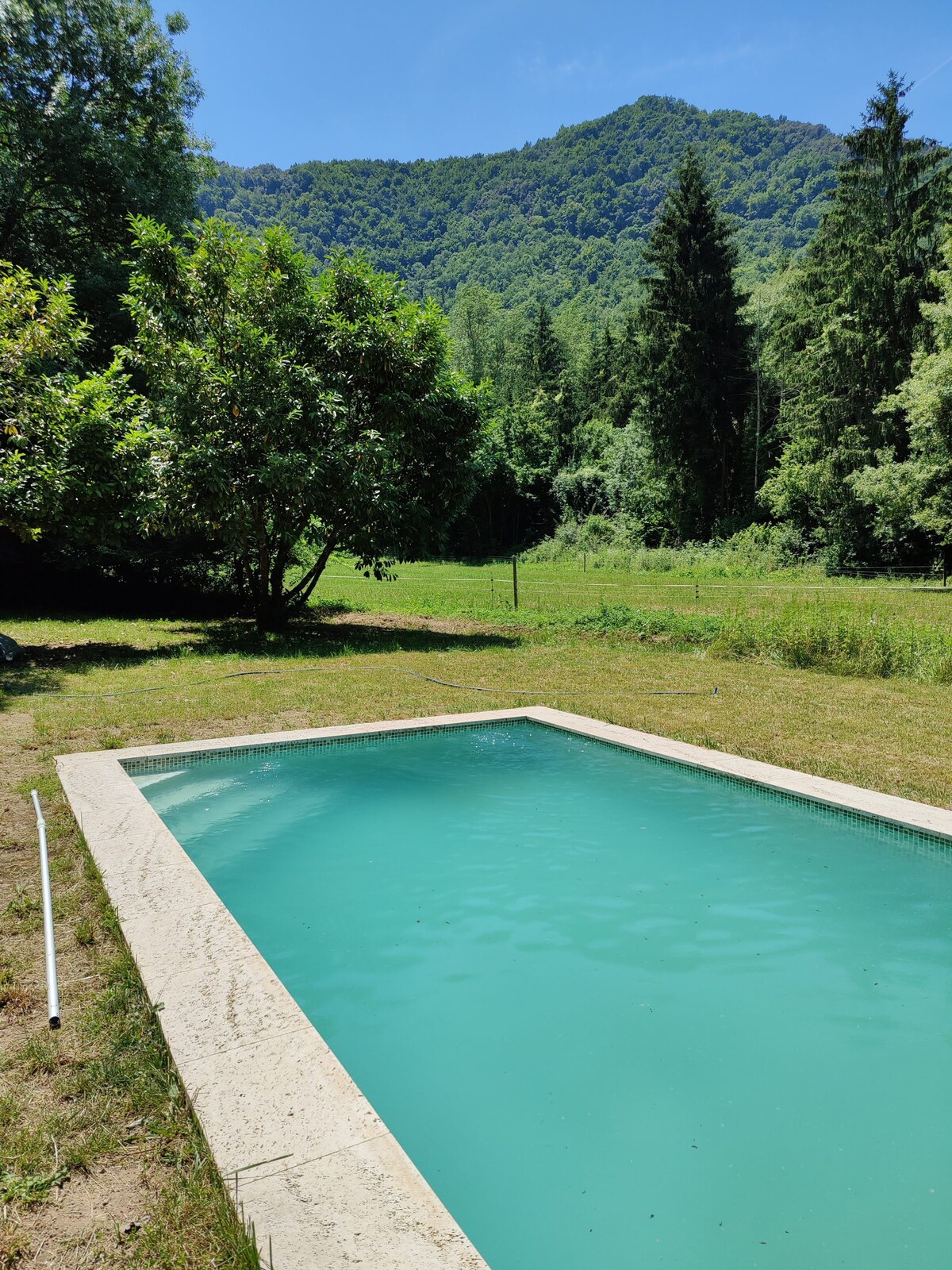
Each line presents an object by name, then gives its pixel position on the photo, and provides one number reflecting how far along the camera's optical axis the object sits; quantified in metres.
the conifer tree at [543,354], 53.06
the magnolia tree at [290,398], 11.51
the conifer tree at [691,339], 33.12
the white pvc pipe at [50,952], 2.77
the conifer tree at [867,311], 26.31
